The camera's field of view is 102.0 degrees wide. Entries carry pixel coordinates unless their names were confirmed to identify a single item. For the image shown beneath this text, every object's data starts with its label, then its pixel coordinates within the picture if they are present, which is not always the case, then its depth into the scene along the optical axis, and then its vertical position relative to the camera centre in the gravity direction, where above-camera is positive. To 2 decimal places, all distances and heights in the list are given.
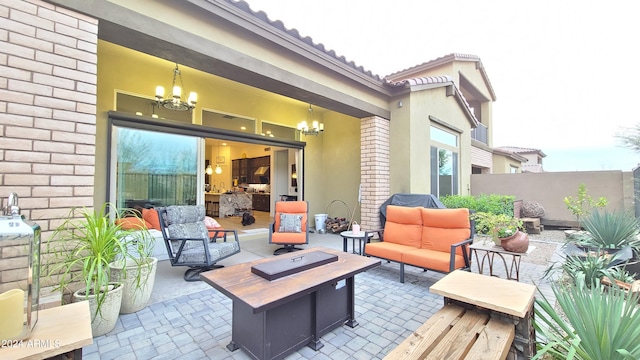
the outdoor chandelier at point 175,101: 4.84 +1.60
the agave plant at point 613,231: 3.44 -0.59
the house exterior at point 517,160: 13.38 +1.57
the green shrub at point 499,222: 3.69 -0.52
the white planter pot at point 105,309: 2.29 -1.14
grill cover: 5.23 -0.32
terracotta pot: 3.41 -0.74
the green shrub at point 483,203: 7.10 -0.48
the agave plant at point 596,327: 1.31 -0.75
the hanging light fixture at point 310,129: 7.12 +1.60
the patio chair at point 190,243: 3.69 -0.87
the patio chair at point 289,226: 5.03 -0.84
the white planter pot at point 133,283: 2.70 -1.07
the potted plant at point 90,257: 2.16 -0.62
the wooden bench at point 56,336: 1.17 -0.75
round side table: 4.17 -0.83
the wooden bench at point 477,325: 1.47 -0.93
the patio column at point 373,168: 5.79 +0.41
